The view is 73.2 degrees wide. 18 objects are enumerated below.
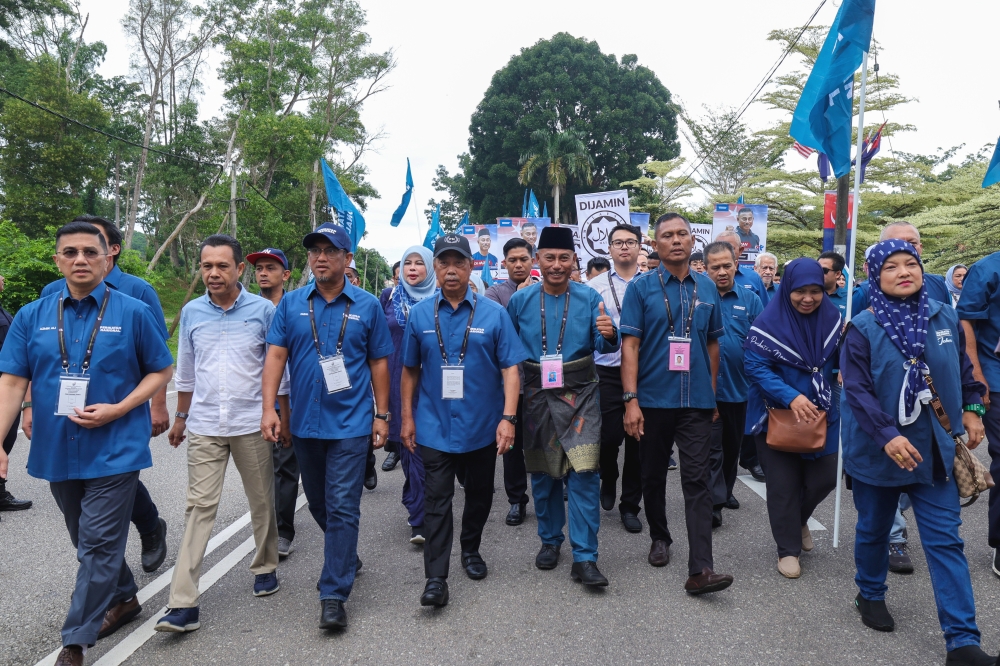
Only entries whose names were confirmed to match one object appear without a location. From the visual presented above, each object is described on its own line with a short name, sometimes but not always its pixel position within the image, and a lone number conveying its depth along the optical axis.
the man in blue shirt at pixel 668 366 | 4.08
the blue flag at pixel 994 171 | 6.05
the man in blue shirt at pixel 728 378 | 5.04
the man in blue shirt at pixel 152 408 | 3.83
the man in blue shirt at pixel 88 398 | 3.17
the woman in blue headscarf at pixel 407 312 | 4.86
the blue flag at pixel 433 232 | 11.90
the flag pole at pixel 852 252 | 4.36
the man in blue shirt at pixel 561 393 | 4.00
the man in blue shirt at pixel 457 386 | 3.88
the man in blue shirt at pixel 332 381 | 3.68
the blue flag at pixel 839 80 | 5.27
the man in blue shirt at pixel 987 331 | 4.02
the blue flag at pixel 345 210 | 10.55
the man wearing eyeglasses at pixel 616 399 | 5.14
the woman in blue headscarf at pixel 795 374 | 4.02
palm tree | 38.88
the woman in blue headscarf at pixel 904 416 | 3.10
